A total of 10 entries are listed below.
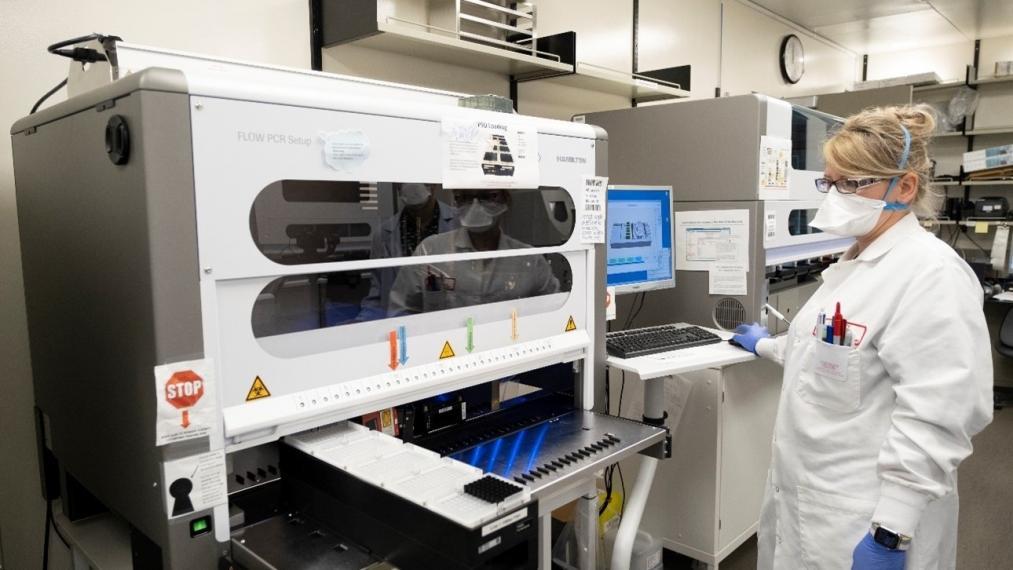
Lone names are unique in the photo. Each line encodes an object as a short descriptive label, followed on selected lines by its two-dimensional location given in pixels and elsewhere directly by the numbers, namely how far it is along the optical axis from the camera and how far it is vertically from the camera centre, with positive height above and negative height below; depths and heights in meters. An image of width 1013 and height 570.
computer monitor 2.16 -0.07
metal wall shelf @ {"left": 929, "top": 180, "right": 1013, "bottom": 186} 4.67 +0.24
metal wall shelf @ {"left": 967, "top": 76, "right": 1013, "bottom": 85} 4.67 +0.98
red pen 1.41 -0.23
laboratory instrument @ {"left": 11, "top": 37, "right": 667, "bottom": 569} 0.93 -0.17
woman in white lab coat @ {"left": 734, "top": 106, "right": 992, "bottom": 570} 1.26 -0.33
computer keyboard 1.97 -0.38
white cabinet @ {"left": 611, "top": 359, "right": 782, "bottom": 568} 2.20 -0.85
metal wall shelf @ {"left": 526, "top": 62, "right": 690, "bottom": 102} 2.42 +0.55
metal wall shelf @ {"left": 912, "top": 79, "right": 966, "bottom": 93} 4.88 +0.99
